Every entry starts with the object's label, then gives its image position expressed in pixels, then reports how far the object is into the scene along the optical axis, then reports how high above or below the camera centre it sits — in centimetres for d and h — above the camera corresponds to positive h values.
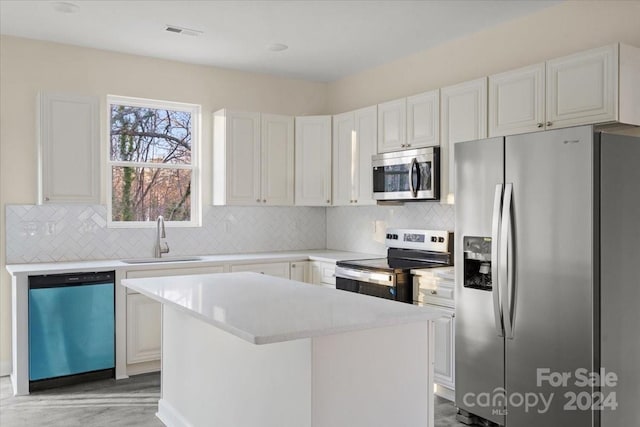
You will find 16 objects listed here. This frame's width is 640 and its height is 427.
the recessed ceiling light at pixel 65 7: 364 +136
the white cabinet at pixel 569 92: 307 +71
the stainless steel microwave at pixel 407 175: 425 +29
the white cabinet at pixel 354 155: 495 +51
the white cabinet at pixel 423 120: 425 +72
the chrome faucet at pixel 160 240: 488 -27
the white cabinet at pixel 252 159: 509 +49
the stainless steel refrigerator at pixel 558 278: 276 -36
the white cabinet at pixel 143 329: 434 -95
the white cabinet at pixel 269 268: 483 -52
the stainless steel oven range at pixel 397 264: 402 -43
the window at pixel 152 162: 493 +44
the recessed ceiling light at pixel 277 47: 459 +138
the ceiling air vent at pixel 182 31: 414 +137
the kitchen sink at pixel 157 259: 461 -43
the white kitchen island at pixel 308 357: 205 -61
